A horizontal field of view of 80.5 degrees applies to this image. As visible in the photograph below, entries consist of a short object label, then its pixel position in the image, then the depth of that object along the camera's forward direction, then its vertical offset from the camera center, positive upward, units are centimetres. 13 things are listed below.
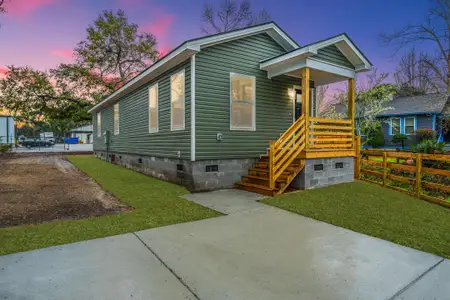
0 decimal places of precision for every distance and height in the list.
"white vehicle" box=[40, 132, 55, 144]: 5578 +246
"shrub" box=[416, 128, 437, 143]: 1785 +77
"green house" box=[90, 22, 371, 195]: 698 +104
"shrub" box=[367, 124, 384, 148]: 2019 +54
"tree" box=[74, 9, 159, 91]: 2459 +916
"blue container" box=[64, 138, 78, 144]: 4530 +85
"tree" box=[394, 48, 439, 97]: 3058 +839
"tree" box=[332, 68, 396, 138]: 1700 +315
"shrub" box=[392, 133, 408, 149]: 1967 +52
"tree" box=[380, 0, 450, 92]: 1603 +676
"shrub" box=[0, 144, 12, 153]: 2015 -18
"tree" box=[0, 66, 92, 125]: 2308 +433
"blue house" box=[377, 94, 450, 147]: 1939 +217
